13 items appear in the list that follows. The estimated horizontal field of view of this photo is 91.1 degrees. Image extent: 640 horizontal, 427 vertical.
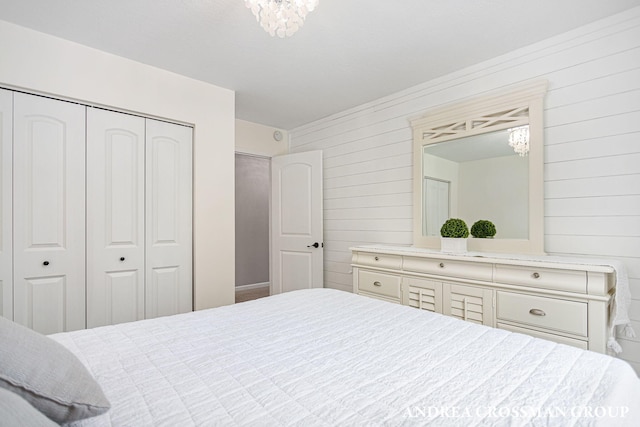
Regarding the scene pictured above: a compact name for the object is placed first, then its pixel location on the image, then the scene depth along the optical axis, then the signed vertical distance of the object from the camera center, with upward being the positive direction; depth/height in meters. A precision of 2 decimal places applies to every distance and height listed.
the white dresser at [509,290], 1.78 -0.53
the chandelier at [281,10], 1.50 +0.98
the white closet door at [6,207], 2.11 +0.03
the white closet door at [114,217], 2.45 -0.04
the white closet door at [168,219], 2.74 -0.06
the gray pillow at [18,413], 0.46 -0.31
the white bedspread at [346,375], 0.76 -0.50
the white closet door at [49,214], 2.17 -0.01
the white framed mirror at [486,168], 2.34 +0.37
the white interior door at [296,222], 3.90 -0.13
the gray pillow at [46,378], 0.61 -0.34
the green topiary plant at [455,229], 2.52 -0.13
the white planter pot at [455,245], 2.52 -0.27
